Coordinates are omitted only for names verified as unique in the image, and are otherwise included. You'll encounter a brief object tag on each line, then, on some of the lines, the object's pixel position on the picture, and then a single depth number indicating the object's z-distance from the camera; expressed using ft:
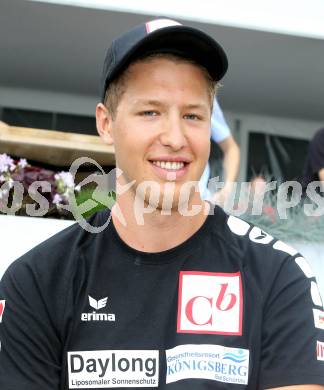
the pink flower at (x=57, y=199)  12.45
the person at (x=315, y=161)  14.62
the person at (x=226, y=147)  14.02
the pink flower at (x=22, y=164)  12.66
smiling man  5.53
